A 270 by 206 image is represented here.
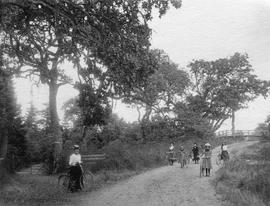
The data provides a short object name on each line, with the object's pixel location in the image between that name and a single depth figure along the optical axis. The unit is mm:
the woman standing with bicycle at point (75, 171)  18375
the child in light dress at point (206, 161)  24781
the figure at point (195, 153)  36375
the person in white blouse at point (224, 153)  32384
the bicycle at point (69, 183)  18359
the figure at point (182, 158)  32062
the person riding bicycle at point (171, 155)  36203
